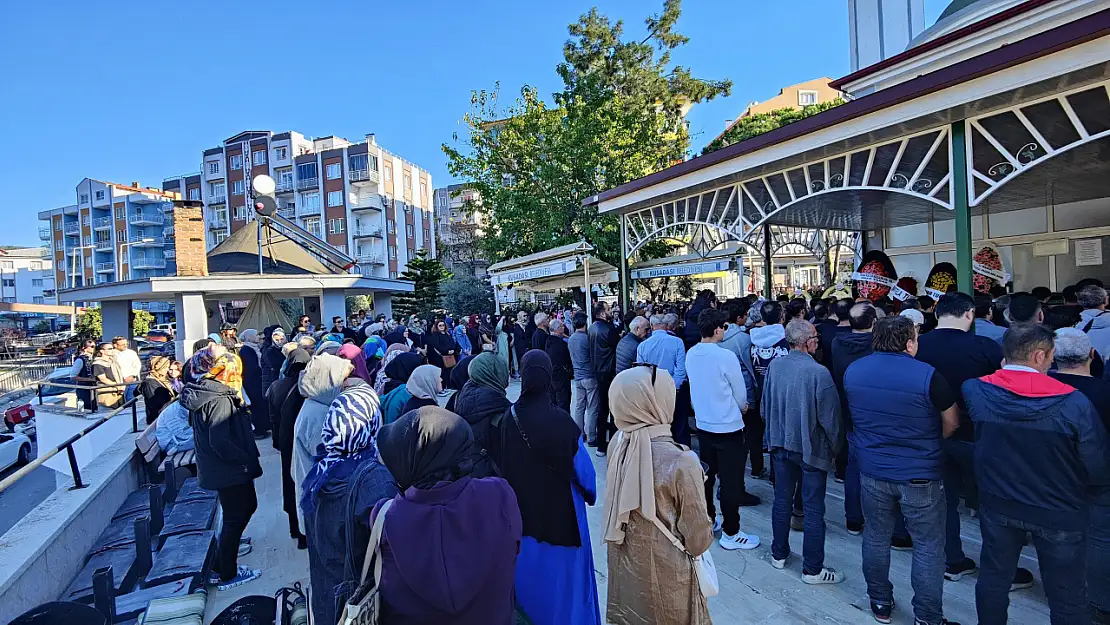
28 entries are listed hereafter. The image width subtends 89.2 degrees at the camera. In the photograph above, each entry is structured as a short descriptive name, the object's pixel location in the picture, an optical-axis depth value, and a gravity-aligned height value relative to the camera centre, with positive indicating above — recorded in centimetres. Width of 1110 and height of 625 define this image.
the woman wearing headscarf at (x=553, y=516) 297 -114
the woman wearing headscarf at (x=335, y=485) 260 -79
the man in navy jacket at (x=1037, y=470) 267 -93
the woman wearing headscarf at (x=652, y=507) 252 -94
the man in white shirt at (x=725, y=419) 442 -97
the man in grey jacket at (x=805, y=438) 383 -102
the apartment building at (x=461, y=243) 3797 +471
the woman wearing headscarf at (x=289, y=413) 466 -85
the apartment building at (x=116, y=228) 6112 +1056
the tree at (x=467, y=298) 2833 +50
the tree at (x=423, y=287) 3141 +126
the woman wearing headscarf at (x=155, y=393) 698 -89
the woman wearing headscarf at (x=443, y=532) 182 -75
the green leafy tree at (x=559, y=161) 2031 +539
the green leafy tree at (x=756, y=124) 2859 +889
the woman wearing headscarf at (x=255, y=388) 803 -104
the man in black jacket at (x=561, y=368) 771 -90
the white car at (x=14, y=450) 1002 -224
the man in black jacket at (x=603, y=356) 695 -68
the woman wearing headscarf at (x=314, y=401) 362 -58
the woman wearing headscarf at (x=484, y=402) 339 -59
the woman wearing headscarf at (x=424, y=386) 385 -52
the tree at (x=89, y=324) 3255 +5
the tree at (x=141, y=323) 3835 +0
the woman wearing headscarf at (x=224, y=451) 420 -99
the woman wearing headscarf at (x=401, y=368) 495 -51
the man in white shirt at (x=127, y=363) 923 -67
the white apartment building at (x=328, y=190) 5397 +1235
